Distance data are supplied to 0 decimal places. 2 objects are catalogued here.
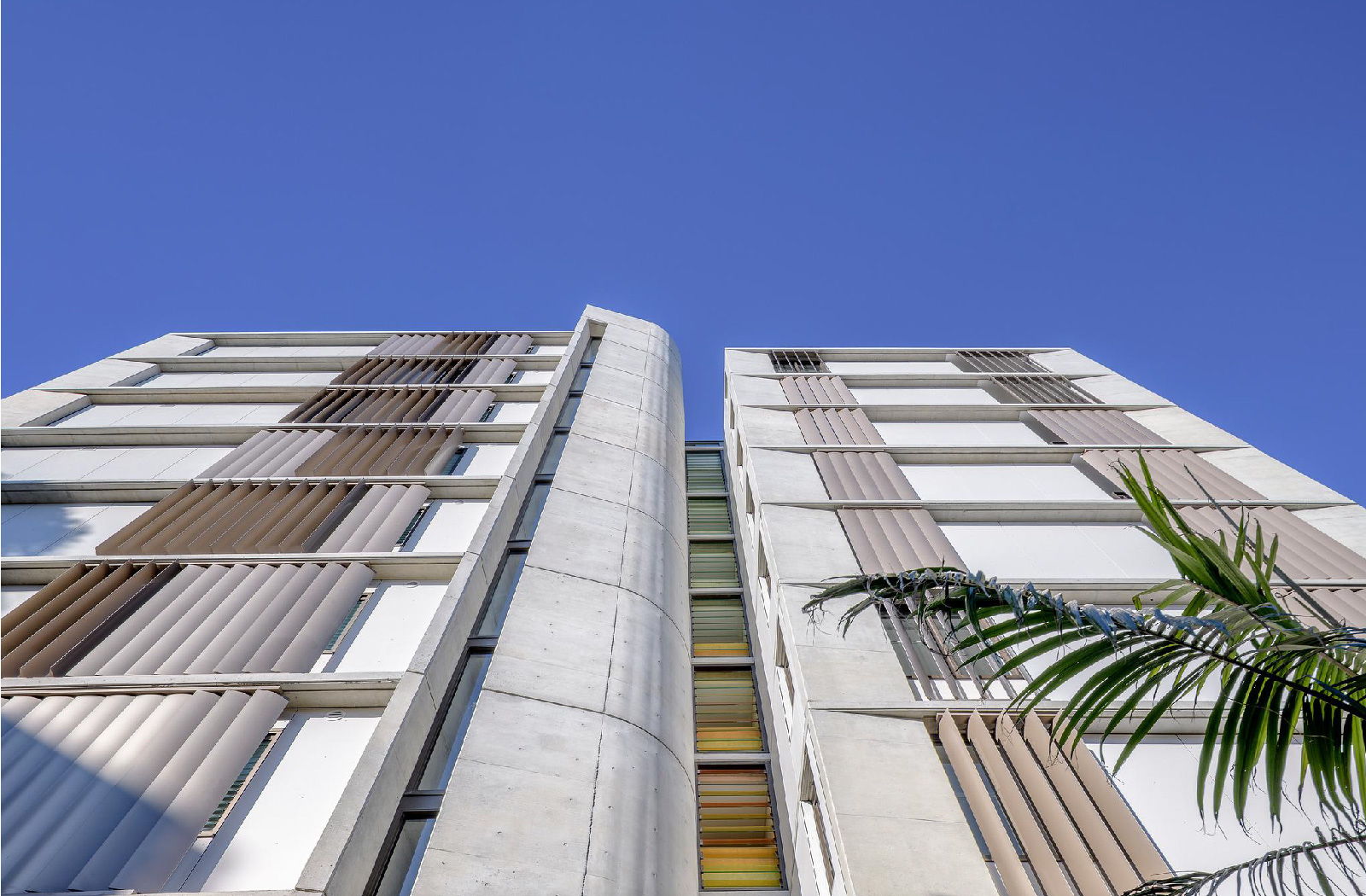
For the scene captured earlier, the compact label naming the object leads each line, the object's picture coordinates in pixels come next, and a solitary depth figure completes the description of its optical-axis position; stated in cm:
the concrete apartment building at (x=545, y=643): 648
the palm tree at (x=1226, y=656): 302
